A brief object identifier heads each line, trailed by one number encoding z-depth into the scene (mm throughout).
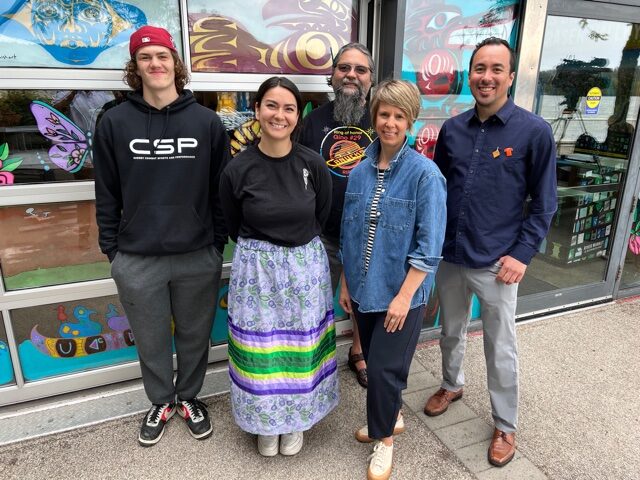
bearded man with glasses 2615
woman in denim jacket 1941
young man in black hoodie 2141
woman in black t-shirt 2080
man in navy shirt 2148
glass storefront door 3533
